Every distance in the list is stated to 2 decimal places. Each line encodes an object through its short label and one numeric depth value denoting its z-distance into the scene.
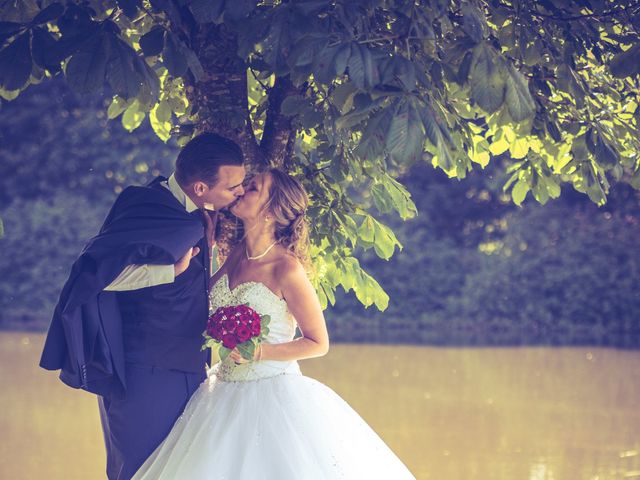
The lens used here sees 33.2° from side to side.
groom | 4.21
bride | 4.38
